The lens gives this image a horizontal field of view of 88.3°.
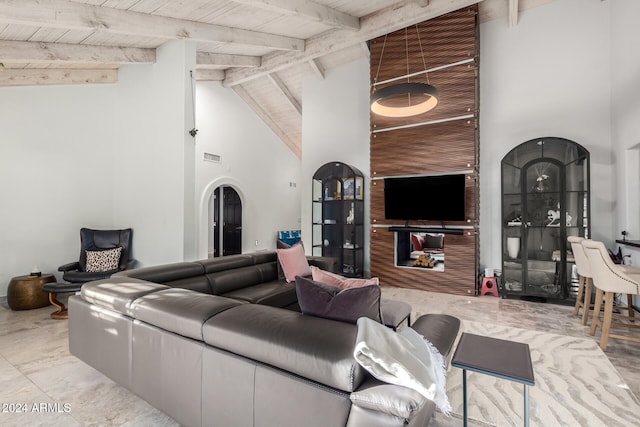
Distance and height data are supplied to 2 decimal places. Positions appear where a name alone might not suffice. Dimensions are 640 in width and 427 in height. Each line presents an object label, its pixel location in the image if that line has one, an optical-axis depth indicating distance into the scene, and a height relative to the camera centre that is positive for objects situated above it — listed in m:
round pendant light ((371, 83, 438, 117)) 3.63 +1.37
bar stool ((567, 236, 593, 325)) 3.55 -0.62
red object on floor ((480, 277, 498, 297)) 4.95 -1.11
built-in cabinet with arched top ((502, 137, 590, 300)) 4.40 -0.02
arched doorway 8.30 -0.27
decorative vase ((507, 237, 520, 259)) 4.72 -0.49
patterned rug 2.03 -1.26
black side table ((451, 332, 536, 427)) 1.39 -0.68
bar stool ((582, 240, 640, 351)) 2.88 -0.60
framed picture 6.16 +0.47
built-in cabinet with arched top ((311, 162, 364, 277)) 6.13 -0.07
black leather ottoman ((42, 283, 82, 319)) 3.88 -0.92
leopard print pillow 4.64 -0.69
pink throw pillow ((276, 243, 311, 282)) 3.86 -0.60
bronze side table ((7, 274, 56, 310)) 4.20 -1.04
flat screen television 5.07 +0.23
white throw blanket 1.11 -0.54
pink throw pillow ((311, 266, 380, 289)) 2.14 -0.46
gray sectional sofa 1.20 -0.67
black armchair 4.59 -0.52
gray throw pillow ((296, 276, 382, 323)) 1.58 -0.44
